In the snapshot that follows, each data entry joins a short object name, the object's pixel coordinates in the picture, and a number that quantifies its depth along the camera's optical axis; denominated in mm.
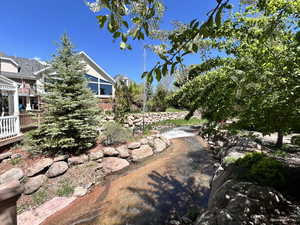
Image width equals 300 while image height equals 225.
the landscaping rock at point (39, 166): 4312
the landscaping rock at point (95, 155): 5402
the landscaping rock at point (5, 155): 4875
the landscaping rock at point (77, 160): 5062
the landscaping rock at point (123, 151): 5887
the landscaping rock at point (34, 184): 3900
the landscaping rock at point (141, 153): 6012
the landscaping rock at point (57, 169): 4469
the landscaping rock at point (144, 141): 6892
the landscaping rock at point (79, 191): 3889
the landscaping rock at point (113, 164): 5087
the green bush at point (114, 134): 6490
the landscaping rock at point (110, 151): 5711
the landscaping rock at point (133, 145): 6348
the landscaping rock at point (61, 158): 4883
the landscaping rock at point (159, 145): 6765
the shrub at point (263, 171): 2575
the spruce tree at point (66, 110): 5281
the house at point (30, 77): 12641
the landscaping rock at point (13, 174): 4004
